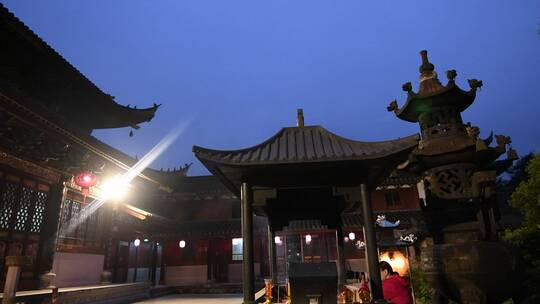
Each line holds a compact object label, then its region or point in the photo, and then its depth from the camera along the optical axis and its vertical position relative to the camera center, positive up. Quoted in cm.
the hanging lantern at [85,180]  1351 +287
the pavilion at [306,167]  623 +148
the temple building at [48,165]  1048 +326
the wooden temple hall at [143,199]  654 +146
